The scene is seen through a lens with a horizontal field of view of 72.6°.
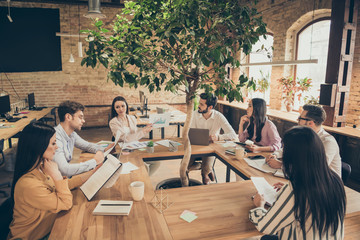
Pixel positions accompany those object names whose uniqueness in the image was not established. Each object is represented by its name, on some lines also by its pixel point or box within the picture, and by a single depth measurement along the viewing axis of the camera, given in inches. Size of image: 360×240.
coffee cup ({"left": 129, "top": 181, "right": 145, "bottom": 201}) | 66.9
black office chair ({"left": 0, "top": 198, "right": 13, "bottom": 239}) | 57.5
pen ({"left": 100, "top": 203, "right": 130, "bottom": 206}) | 65.0
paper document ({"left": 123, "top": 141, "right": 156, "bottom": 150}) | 115.7
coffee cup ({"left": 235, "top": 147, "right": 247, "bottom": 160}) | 101.2
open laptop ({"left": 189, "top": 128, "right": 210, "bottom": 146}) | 120.2
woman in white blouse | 129.7
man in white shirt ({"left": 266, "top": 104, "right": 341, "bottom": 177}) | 84.1
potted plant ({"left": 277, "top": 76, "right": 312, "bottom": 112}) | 218.7
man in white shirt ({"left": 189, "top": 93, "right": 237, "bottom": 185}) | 132.8
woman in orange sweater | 58.5
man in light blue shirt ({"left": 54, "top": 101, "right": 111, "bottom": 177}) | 84.2
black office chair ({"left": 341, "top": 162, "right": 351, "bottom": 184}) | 86.1
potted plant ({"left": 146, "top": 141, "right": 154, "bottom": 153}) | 109.5
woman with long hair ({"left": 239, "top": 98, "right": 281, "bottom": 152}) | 120.6
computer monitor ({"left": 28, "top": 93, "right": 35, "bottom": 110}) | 270.2
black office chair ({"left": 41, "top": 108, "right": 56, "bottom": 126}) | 264.8
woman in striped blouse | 48.3
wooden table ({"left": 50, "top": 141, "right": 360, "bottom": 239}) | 54.3
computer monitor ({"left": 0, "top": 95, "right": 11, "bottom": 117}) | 214.2
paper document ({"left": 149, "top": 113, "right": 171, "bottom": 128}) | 134.5
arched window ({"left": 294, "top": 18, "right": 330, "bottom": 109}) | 215.4
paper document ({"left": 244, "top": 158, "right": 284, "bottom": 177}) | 86.4
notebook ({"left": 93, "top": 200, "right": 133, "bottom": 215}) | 60.9
